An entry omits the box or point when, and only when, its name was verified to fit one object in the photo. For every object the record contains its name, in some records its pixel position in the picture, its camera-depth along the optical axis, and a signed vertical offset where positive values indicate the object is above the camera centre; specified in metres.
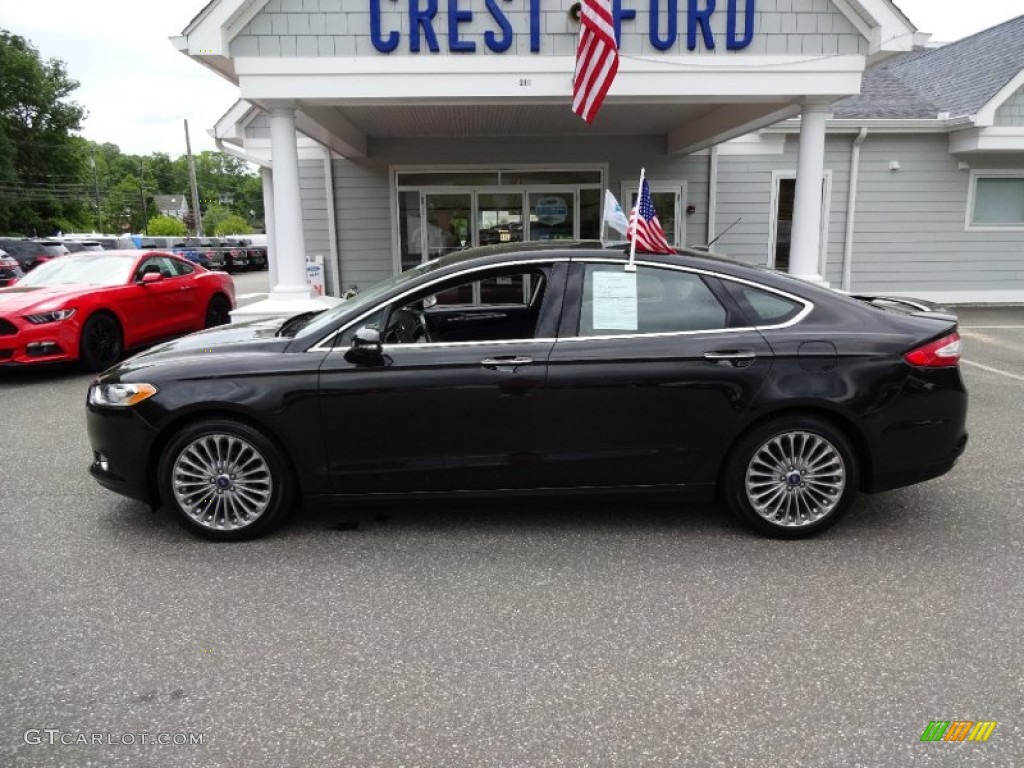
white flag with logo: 4.72 +0.05
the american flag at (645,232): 4.25 -0.04
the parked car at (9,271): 16.80 -0.86
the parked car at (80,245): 24.57 -0.46
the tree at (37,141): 47.31 +5.93
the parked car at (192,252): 32.00 -0.90
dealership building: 11.61 +0.84
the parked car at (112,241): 29.83 -0.41
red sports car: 8.47 -0.90
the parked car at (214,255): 34.03 -1.11
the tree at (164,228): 65.31 +0.22
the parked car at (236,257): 35.50 -1.29
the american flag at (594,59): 7.55 +1.66
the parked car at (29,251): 21.73 -0.54
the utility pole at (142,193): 85.94 +4.23
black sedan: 4.04 -0.93
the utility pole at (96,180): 73.69 +5.20
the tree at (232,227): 90.75 +0.32
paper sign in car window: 4.15 -0.41
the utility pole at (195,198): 49.00 +2.01
